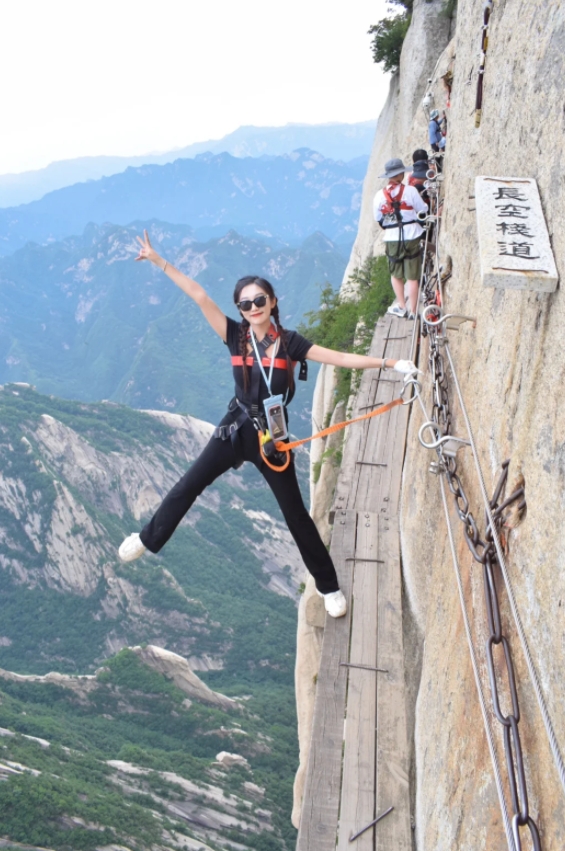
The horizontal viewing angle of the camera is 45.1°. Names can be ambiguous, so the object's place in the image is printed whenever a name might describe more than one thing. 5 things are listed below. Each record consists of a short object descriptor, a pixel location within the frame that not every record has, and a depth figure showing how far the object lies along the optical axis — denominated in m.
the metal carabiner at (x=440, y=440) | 3.37
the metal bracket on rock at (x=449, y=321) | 4.22
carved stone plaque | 2.36
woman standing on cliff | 4.66
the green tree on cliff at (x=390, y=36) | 21.92
